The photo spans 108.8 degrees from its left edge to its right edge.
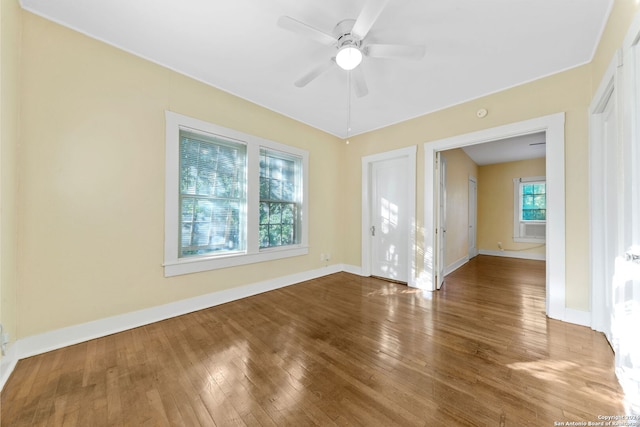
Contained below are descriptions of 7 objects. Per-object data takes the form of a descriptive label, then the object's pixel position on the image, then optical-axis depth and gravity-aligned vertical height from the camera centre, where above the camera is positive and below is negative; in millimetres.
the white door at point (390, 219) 3958 -73
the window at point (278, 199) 3572 +255
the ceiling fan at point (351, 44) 1659 +1377
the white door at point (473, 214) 6160 +33
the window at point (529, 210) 6025 +148
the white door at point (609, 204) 1965 +107
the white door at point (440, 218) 3557 -47
